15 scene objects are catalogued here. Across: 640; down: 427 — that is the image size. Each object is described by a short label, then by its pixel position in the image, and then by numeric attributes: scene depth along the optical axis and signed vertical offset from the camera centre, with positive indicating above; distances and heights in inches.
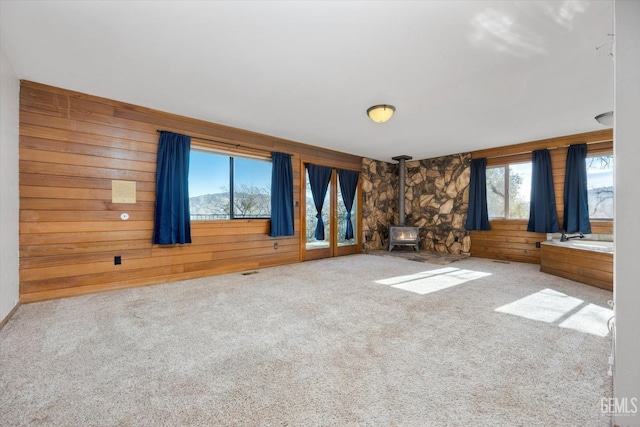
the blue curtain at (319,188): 220.9 +21.5
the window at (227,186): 165.5 +19.1
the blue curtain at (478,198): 229.8 +11.9
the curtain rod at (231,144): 160.3 +47.1
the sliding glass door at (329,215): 220.4 -1.9
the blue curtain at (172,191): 143.3 +13.3
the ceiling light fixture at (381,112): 134.0 +52.4
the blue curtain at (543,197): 196.7 +10.5
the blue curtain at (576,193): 182.1 +12.6
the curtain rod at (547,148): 179.2 +47.8
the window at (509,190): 216.7 +17.8
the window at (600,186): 180.5 +16.7
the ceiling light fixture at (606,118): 139.5 +50.0
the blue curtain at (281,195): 191.8 +13.6
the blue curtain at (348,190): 243.1 +22.0
